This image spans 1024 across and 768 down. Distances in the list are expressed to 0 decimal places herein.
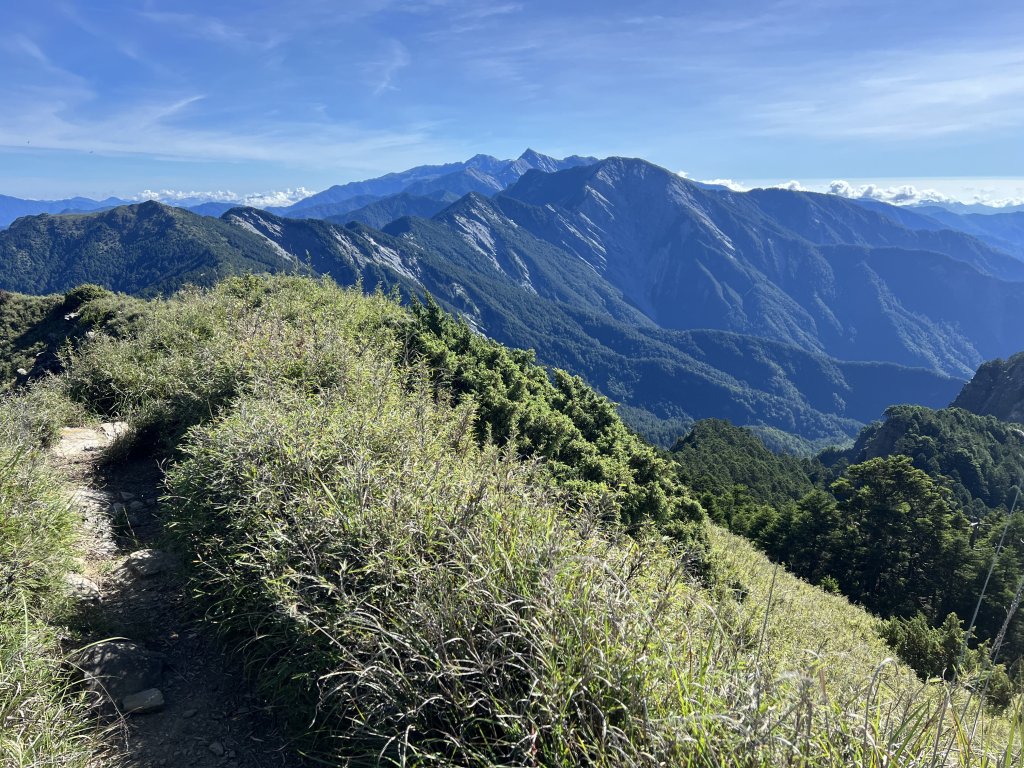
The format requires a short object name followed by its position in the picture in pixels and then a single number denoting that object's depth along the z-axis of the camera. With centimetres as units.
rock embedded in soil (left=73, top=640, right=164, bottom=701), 378
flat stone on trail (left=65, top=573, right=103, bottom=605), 447
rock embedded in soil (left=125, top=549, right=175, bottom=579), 518
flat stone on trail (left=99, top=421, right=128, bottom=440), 775
